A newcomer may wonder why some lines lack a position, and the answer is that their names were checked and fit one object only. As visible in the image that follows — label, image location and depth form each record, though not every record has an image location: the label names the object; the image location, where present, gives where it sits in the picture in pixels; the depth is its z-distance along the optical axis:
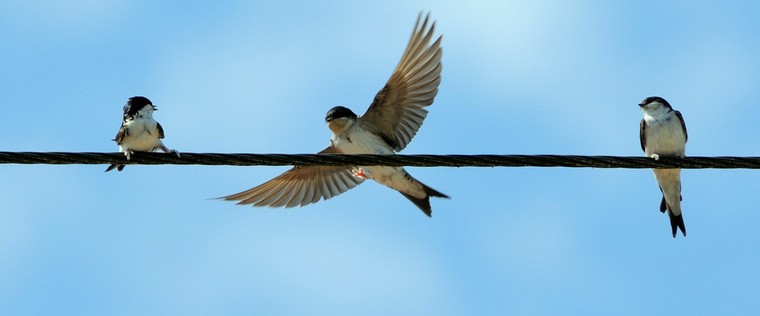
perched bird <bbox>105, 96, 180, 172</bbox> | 13.38
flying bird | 16.45
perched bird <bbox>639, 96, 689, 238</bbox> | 16.44
